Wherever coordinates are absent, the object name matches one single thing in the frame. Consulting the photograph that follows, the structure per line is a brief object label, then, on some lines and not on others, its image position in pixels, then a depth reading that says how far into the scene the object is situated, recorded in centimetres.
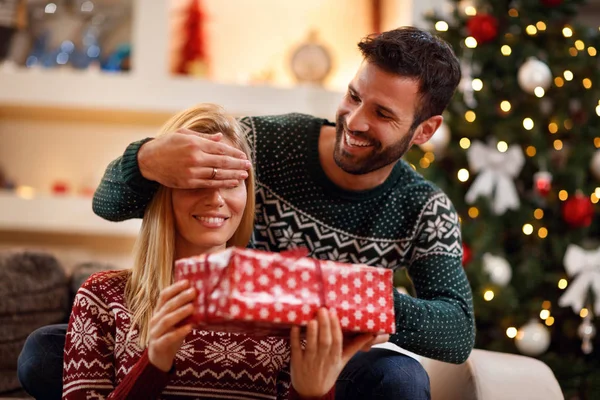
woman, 147
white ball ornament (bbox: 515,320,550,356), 310
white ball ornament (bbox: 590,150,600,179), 320
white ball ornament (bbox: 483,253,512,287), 308
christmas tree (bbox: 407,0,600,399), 316
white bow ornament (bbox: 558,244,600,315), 313
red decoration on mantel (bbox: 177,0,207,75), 423
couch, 175
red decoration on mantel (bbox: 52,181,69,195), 411
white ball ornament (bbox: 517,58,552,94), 318
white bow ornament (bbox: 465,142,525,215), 318
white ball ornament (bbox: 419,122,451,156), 327
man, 165
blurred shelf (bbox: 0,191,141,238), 390
